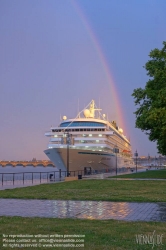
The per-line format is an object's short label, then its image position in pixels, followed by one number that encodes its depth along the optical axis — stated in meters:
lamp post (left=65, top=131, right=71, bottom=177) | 45.97
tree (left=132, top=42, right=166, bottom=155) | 31.96
